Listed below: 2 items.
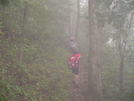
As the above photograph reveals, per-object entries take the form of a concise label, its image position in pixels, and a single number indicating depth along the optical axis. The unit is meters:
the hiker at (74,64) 7.77
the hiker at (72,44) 11.13
